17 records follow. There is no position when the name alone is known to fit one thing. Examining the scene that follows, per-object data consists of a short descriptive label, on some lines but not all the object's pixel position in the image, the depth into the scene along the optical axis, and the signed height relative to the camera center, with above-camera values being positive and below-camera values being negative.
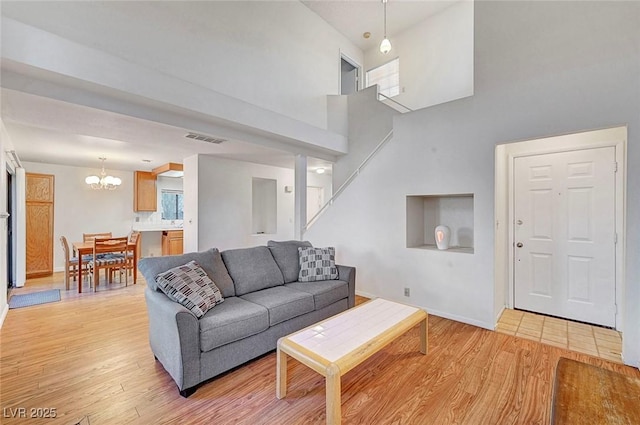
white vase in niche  3.55 -0.33
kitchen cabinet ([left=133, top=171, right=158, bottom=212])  7.01 +0.52
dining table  4.50 -0.70
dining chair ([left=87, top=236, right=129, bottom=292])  4.59 -0.81
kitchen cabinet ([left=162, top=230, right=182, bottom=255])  6.90 -0.77
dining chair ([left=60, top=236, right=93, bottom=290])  4.65 -0.86
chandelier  5.65 +0.65
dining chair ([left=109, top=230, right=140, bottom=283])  5.04 -0.75
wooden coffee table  1.61 -0.90
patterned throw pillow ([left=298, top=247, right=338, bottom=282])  3.35 -0.66
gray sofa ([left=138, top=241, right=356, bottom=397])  1.99 -0.86
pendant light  3.70 +2.23
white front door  3.03 -0.27
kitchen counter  6.89 -0.43
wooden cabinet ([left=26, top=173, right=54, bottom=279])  5.53 -0.26
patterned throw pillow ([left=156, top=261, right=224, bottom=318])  2.18 -0.63
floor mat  3.85 -1.30
